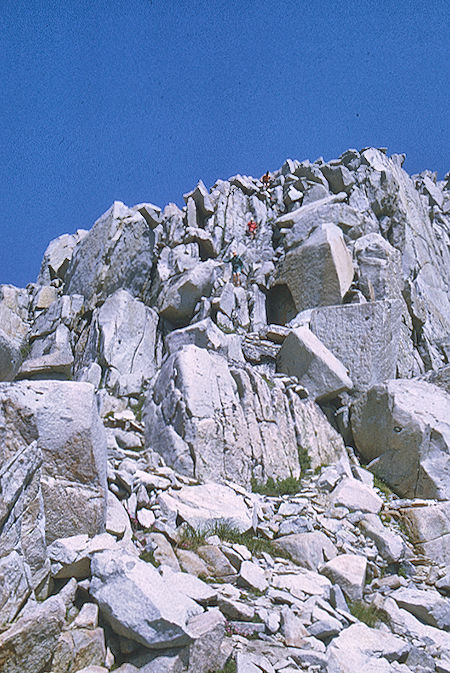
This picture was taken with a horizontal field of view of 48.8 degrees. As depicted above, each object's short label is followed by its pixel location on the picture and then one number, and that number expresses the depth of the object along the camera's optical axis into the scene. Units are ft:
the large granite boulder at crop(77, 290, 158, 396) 57.98
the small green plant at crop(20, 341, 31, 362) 70.16
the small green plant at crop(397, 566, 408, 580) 34.03
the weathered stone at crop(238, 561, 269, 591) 25.17
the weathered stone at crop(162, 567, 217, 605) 21.71
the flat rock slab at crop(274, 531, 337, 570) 30.04
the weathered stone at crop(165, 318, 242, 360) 54.19
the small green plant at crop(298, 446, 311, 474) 46.42
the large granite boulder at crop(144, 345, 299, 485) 39.04
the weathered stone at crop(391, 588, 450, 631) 27.50
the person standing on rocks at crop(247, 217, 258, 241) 92.12
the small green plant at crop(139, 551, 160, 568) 24.62
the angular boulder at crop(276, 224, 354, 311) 68.03
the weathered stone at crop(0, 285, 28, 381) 78.48
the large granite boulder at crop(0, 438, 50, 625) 17.89
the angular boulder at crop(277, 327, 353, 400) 54.08
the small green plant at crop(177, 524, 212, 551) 27.78
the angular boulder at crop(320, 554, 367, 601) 28.75
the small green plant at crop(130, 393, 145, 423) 45.85
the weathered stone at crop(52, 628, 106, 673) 17.41
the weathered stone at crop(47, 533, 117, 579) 20.85
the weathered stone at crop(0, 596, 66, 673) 16.22
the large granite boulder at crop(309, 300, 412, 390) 58.29
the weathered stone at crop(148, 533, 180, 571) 24.98
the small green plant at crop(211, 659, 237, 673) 18.60
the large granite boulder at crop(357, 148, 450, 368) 83.76
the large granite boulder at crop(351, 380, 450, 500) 45.32
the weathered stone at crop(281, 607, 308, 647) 21.18
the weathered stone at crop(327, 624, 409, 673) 20.52
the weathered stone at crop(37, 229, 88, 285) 93.30
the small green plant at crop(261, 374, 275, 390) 50.30
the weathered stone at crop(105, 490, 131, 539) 25.44
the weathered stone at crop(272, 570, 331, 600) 25.93
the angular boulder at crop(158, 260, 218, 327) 67.36
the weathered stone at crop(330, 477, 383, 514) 39.27
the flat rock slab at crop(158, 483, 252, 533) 30.01
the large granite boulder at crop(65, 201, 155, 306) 71.05
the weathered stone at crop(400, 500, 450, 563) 37.19
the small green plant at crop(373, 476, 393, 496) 45.58
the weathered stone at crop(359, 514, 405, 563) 34.99
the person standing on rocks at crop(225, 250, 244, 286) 79.10
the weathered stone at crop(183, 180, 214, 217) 99.45
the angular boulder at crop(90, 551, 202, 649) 18.13
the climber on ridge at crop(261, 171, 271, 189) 114.52
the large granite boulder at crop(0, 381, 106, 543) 22.97
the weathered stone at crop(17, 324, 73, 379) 52.29
